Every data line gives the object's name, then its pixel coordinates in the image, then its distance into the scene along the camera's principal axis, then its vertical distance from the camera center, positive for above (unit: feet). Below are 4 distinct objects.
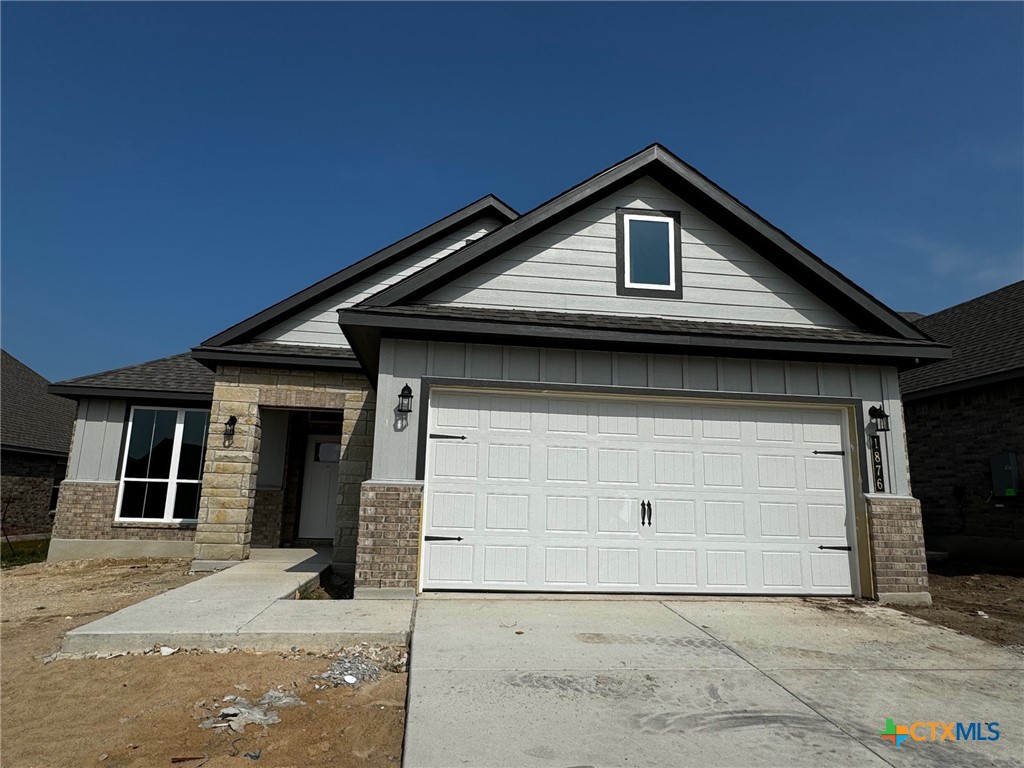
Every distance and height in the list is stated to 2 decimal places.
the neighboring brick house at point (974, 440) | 37.70 +4.55
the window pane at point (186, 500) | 41.32 -0.66
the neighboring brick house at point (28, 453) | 64.08 +3.47
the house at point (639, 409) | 24.41 +3.75
